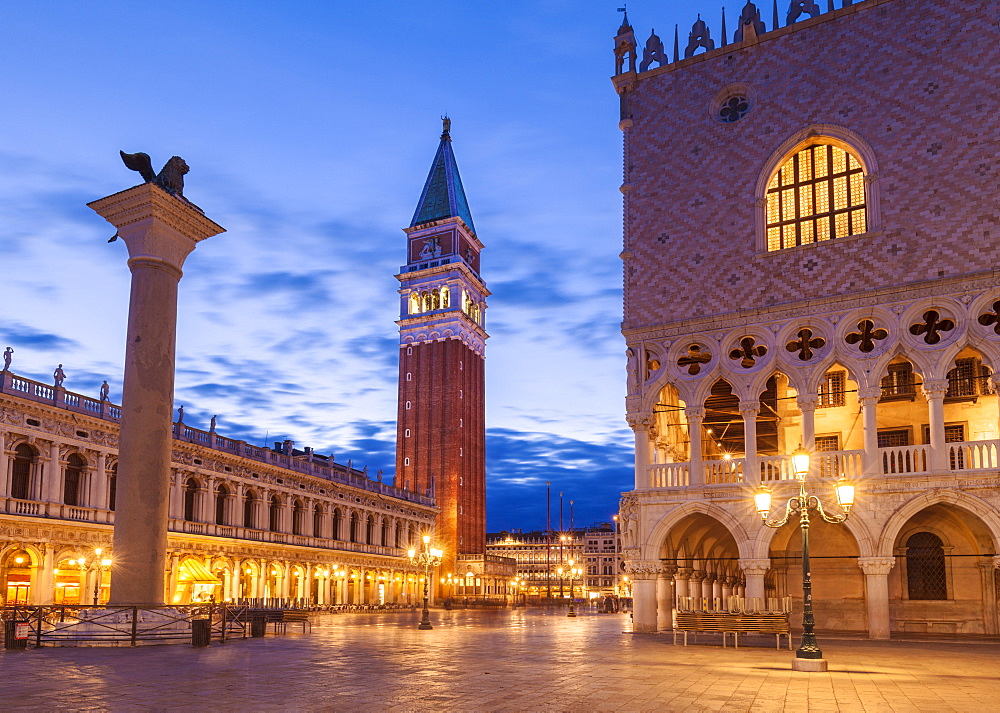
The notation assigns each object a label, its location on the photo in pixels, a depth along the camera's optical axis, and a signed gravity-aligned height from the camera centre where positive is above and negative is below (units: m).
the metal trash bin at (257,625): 26.81 -3.59
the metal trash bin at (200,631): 20.84 -2.97
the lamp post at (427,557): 34.02 -2.64
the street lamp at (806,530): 16.97 -0.48
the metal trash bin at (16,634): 19.97 -2.92
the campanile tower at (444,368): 95.00 +14.80
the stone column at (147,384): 20.48 +2.75
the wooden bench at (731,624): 22.66 -3.01
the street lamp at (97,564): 43.31 -2.99
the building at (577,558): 171.88 -10.34
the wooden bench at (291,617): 31.25 -4.02
